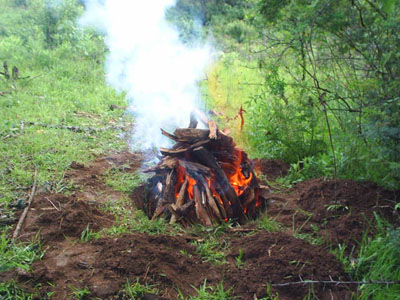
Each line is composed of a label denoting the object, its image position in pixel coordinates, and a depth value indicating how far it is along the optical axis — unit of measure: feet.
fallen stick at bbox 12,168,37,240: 10.76
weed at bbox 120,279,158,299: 8.59
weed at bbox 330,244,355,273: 9.36
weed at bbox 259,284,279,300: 8.59
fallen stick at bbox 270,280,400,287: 7.73
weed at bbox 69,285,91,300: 8.43
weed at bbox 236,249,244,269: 9.85
